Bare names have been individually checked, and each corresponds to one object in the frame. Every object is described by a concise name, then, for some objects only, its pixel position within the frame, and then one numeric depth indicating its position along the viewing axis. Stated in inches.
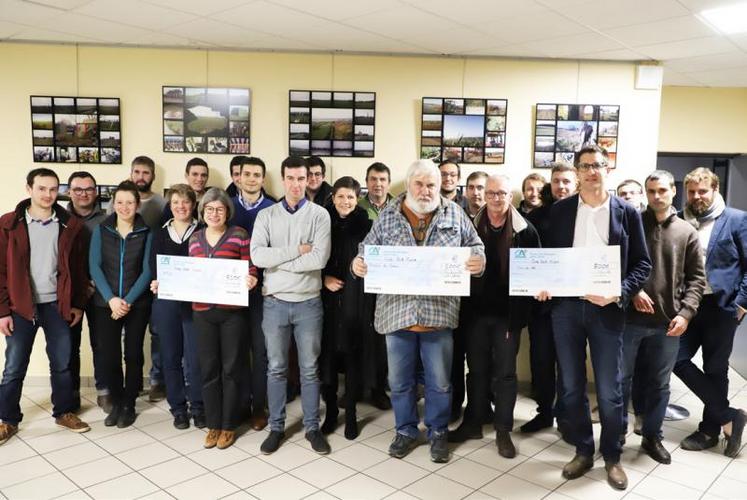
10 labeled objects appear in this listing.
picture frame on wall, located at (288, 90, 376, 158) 179.5
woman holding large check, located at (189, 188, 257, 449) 128.3
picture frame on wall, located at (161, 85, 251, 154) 178.2
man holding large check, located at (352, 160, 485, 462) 117.3
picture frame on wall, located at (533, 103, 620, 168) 181.8
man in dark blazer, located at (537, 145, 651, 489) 112.3
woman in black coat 132.2
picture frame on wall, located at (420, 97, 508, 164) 181.6
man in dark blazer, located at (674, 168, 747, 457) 131.9
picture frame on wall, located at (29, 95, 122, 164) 176.4
